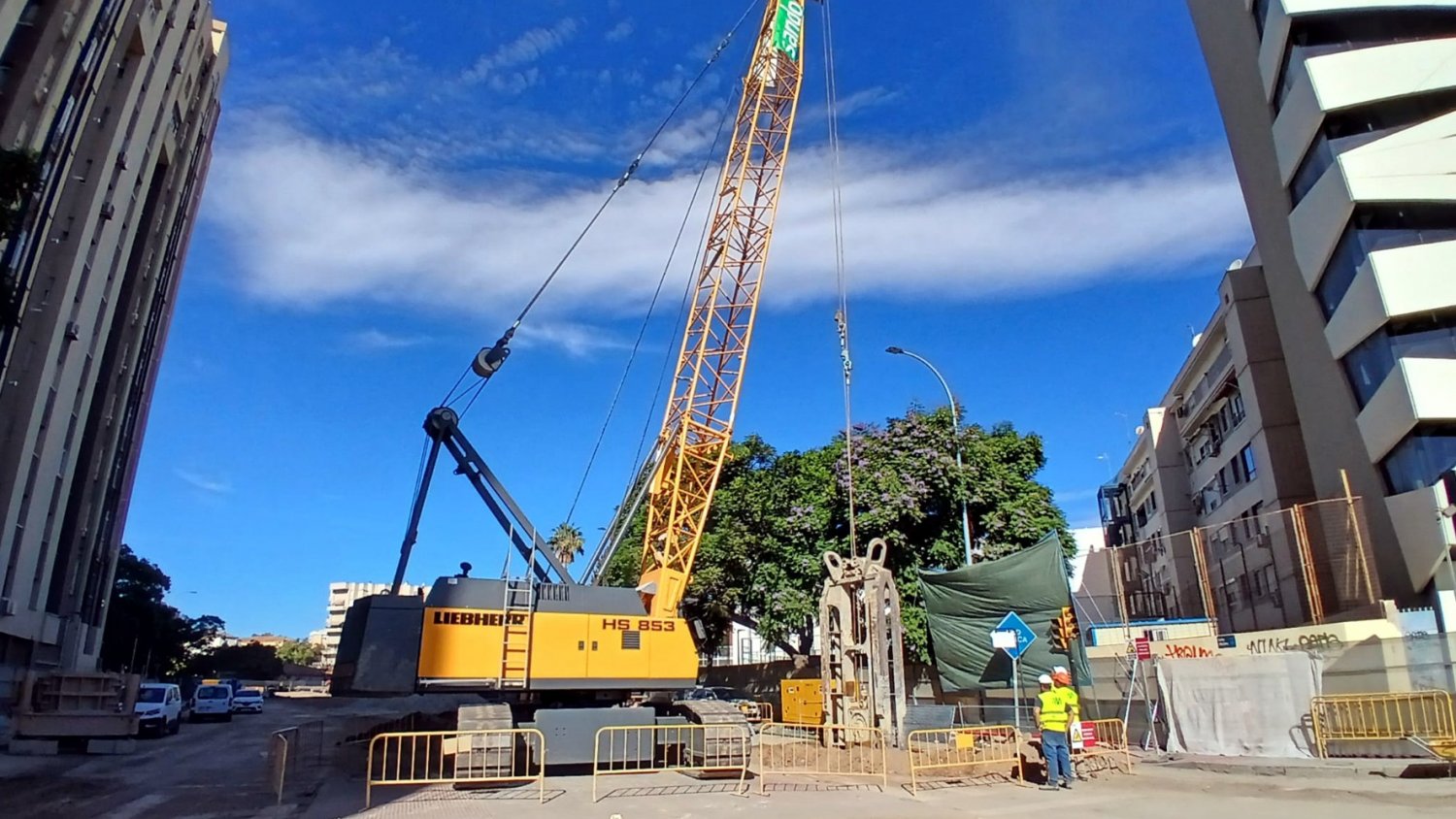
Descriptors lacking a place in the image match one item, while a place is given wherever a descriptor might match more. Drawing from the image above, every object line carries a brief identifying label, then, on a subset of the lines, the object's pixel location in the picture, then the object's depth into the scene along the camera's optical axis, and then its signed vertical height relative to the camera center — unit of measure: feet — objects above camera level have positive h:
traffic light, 68.49 +4.74
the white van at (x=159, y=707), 85.46 -0.24
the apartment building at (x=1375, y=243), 74.18 +38.32
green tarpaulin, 77.41 +7.30
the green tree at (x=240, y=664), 286.25 +13.04
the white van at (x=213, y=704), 119.14 +0.11
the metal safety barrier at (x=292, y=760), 41.16 -3.43
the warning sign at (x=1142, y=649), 62.49 +2.90
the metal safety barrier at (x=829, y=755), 52.01 -3.60
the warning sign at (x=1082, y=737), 45.60 -2.19
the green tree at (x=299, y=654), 428.56 +22.67
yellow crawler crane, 53.42 +4.01
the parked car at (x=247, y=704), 142.10 +0.06
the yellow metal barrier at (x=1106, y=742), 50.01 -2.90
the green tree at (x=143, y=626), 213.25 +18.95
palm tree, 193.57 +33.07
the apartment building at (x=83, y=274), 89.61 +49.80
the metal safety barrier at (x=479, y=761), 44.83 -3.20
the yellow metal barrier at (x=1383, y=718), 48.65 -1.48
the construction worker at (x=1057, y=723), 42.60 -1.31
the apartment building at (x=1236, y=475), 97.19 +28.67
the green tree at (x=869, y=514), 103.33 +20.91
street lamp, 81.18 +14.49
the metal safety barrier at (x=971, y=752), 49.24 -3.17
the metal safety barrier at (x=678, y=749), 51.01 -2.89
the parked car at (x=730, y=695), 97.25 +0.36
